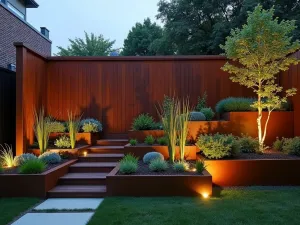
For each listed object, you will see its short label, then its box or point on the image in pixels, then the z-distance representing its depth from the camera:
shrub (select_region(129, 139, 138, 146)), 6.62
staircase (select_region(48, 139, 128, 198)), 4.90
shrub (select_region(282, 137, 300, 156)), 5.93
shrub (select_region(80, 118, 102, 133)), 7.36
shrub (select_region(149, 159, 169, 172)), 5.10
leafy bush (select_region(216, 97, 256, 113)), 7.20
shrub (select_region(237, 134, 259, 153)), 6.32
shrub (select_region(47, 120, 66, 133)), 7.14
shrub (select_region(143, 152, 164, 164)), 5.75
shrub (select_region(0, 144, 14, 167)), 5.62
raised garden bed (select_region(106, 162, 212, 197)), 4.73
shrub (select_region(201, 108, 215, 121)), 7.26
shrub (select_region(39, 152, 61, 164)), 5.78
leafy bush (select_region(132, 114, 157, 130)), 7.27
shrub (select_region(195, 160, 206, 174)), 4.94
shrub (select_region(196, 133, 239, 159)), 5.59
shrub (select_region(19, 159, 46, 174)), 4.90
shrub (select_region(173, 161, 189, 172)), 5.10
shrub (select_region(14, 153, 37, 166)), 5.52
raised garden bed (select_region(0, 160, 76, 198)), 4.81
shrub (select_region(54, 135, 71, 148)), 6.65
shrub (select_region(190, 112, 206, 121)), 7.05
